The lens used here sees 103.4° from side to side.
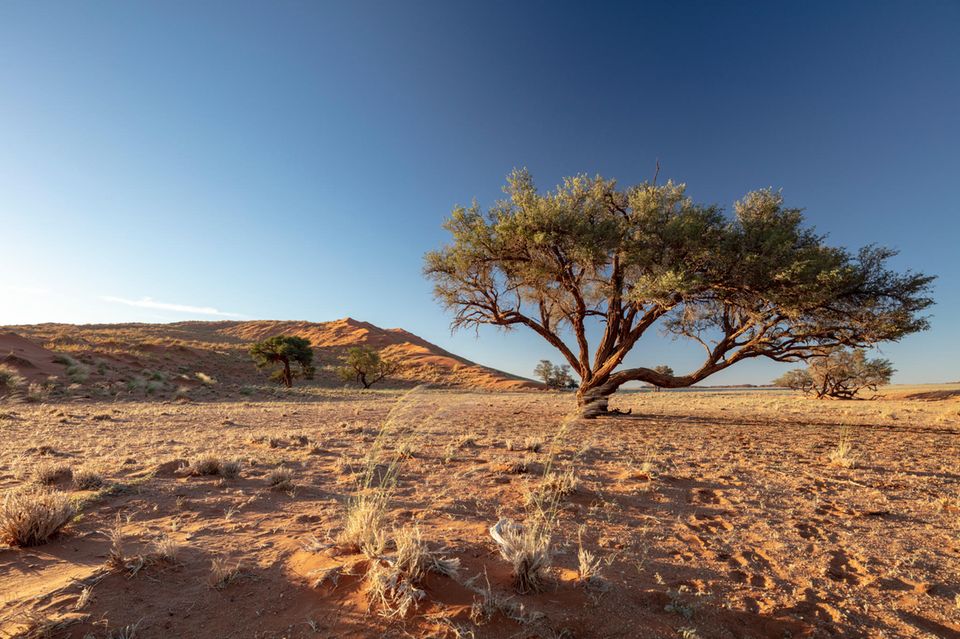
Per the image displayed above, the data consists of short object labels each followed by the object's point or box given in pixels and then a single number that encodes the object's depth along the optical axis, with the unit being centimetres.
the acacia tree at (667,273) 1159
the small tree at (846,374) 2797
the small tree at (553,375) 5591
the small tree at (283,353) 3612
